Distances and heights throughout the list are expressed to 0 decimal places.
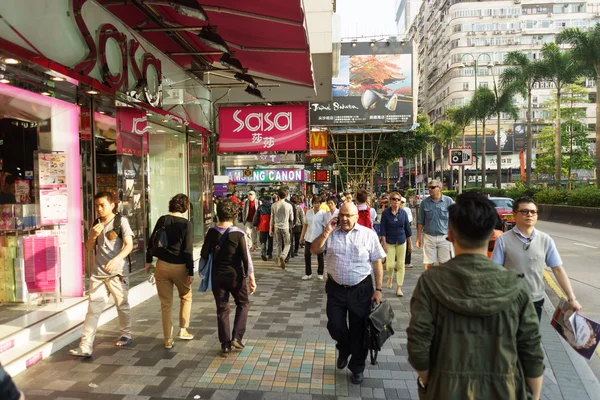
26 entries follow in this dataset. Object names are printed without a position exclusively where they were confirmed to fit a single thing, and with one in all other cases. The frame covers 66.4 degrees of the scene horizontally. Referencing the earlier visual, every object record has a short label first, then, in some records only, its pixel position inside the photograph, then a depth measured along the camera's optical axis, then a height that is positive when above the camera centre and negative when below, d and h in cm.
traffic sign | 1033 +64
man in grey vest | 371 -57
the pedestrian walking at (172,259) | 478 -72
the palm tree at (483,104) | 4044 +721
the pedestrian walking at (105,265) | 466 -77
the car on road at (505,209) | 1609 -99
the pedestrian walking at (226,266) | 464 -79
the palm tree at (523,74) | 3156 +795
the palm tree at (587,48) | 2433 +731
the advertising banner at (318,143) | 1708 +167
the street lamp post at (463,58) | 6612 +1838
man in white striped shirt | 403 -83
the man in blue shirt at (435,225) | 680 -60
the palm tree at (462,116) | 4446 +698
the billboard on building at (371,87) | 2714 +604
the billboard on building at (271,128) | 978 +128
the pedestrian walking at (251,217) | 1293 -81
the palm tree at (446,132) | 5331 +628
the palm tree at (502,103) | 3856 +704
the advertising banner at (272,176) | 2308 +65
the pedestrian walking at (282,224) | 1028 -80
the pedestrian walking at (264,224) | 1133 -88
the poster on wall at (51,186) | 573 +9
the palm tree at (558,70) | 2886 +733
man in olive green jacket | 194 -62
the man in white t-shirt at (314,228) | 867 -78
